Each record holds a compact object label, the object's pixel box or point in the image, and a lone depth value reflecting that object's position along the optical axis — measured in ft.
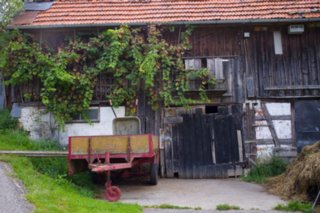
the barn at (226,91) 45.98
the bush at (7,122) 45.50
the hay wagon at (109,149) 34.22
